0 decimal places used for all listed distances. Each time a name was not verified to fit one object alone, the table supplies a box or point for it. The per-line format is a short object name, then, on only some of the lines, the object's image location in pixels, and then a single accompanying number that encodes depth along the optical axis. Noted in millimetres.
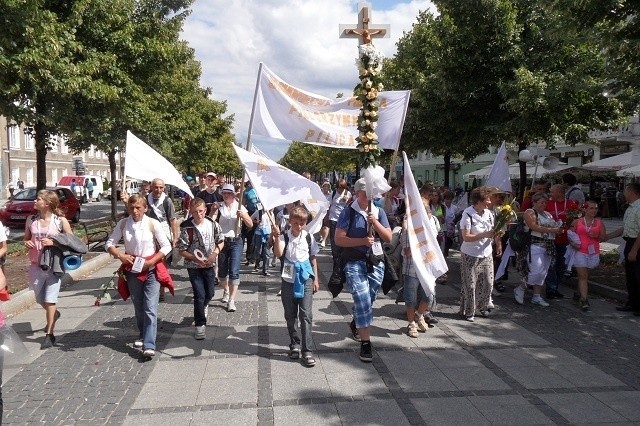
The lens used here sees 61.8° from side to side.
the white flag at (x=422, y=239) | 5645
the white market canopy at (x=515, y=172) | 25105
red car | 19297
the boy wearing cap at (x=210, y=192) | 9045
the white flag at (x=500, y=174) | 8406
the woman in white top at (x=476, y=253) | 6852
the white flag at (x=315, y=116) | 5918
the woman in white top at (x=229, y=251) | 7473
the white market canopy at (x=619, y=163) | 20228
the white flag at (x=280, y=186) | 5633
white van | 36825
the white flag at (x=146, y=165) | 6746
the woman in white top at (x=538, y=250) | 7734
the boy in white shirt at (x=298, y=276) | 5359
